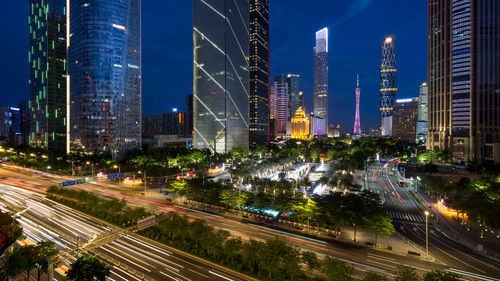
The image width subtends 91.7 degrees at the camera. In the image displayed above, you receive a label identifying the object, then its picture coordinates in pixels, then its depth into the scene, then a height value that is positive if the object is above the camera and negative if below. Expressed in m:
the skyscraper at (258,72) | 172.00 +49.88
